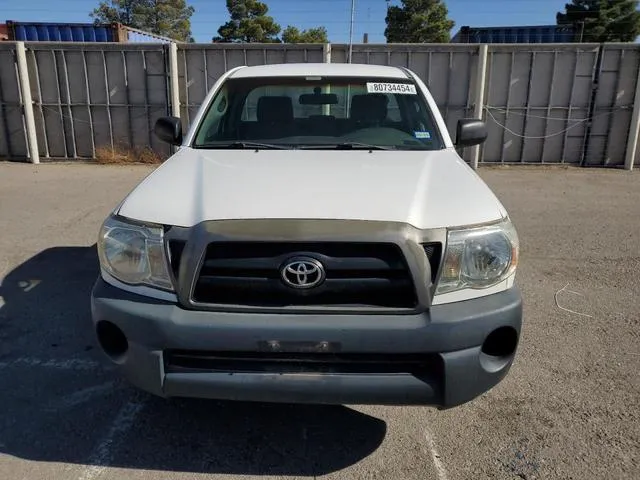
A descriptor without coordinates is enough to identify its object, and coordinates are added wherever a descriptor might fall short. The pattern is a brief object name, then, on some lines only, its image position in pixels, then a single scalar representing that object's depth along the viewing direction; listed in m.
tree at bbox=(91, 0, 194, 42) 59.91
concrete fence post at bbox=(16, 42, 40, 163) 11.15
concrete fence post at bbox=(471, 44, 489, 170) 10.90
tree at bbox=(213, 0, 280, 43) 48.72
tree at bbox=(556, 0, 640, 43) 37.34
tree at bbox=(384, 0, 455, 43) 43.91
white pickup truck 2.13
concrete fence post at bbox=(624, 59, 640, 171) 10.95
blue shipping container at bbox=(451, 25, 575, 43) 30.42
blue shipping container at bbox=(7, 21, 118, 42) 15.96
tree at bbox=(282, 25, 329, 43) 50.84
